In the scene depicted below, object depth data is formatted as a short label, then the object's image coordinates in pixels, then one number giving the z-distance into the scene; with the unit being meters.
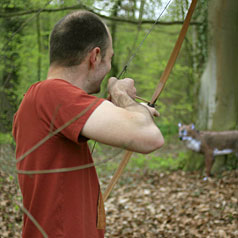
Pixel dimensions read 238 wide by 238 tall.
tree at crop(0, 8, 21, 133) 4.20
